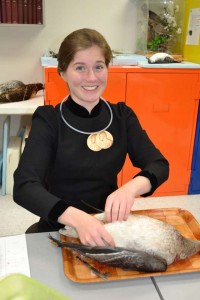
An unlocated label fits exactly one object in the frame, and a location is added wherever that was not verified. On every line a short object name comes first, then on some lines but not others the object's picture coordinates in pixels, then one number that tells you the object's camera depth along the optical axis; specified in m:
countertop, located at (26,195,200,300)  0.75
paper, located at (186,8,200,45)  2.40
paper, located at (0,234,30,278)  0.82
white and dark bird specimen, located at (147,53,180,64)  2.26
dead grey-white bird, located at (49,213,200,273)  0.80
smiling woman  1.05
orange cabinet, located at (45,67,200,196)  2.21
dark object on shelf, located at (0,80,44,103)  2.35
